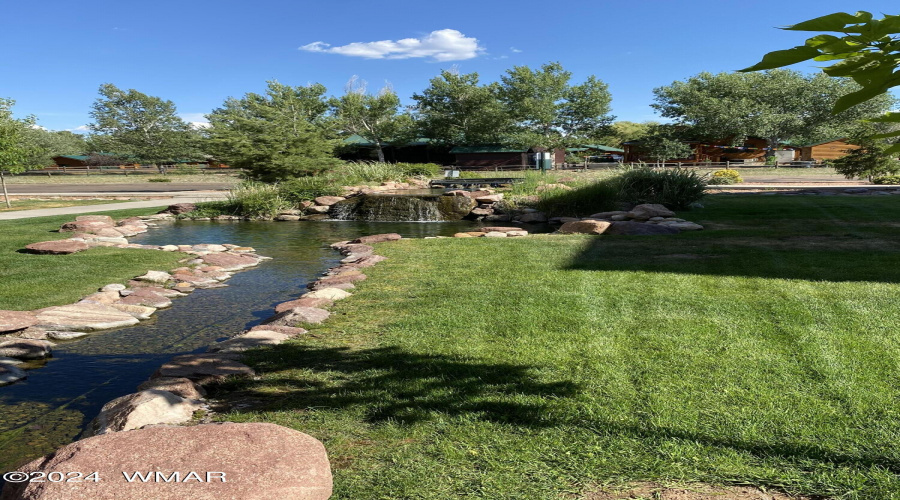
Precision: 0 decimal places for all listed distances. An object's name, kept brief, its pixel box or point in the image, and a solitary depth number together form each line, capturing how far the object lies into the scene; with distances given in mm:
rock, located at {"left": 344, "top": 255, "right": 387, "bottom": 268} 9067
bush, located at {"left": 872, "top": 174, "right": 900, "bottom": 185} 24672
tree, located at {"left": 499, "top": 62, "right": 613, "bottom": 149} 47938
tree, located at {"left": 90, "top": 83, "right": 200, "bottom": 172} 58344
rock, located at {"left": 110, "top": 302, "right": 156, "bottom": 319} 6787
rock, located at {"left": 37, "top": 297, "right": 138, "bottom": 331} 6199
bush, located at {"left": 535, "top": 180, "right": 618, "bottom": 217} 16641
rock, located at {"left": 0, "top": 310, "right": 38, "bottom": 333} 5828
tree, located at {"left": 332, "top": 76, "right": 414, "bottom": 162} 49344
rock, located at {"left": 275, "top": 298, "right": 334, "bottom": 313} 6441
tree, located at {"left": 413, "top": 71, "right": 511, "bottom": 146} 47875
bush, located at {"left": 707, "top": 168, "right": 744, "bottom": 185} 27859
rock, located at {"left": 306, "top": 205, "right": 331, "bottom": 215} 19969
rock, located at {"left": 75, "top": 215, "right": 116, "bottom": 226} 14008
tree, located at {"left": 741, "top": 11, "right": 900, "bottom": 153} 1256
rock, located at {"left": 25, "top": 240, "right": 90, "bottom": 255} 10023
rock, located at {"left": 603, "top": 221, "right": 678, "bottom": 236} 11461
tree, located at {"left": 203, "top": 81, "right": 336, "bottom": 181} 21250
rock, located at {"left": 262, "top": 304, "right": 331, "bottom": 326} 5871
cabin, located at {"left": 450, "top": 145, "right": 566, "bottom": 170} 48344
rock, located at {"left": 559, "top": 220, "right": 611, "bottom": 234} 11672
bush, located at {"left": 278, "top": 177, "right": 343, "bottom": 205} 21062
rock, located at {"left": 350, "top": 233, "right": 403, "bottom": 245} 12195
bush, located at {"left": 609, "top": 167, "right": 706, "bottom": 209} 17062
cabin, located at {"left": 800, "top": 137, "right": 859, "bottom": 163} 48156
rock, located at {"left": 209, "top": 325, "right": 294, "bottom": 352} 5121
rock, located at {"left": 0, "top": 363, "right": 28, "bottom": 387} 4762
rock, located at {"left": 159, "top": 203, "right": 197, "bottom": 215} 19234
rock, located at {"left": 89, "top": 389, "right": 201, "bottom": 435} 3570
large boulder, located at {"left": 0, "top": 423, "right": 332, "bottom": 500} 2365
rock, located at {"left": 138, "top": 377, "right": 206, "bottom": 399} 4043
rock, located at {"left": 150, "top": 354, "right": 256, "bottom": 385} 4371
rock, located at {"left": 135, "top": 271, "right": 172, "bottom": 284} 8422
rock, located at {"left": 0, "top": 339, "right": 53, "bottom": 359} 5280
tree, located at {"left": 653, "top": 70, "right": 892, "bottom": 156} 44969
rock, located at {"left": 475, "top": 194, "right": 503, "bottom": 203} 19156
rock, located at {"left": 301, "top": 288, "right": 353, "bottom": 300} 6812
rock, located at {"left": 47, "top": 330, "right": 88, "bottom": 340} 5956
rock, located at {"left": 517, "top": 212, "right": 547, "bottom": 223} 16688
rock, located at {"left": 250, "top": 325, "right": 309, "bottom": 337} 5535
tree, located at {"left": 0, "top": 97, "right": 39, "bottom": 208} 19781
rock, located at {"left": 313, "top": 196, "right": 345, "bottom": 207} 20459
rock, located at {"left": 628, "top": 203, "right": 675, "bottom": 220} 14095
